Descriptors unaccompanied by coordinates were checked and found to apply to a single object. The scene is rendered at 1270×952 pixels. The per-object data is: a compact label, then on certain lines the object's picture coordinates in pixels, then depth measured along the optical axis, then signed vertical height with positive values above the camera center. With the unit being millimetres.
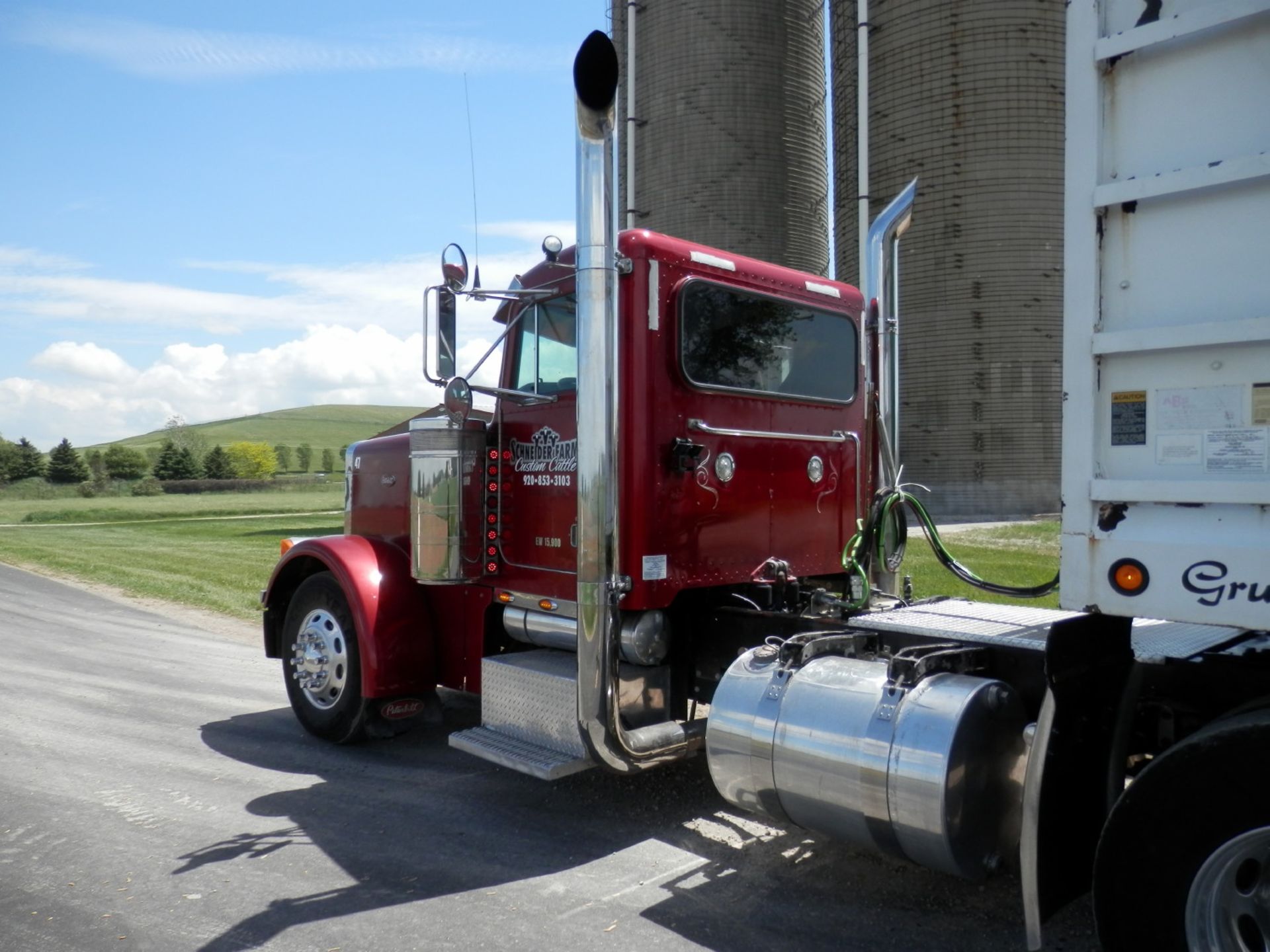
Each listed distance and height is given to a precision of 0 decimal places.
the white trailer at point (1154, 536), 2674 -191
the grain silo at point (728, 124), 27656 +9456
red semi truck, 2873 -623
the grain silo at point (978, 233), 23609 +5495
